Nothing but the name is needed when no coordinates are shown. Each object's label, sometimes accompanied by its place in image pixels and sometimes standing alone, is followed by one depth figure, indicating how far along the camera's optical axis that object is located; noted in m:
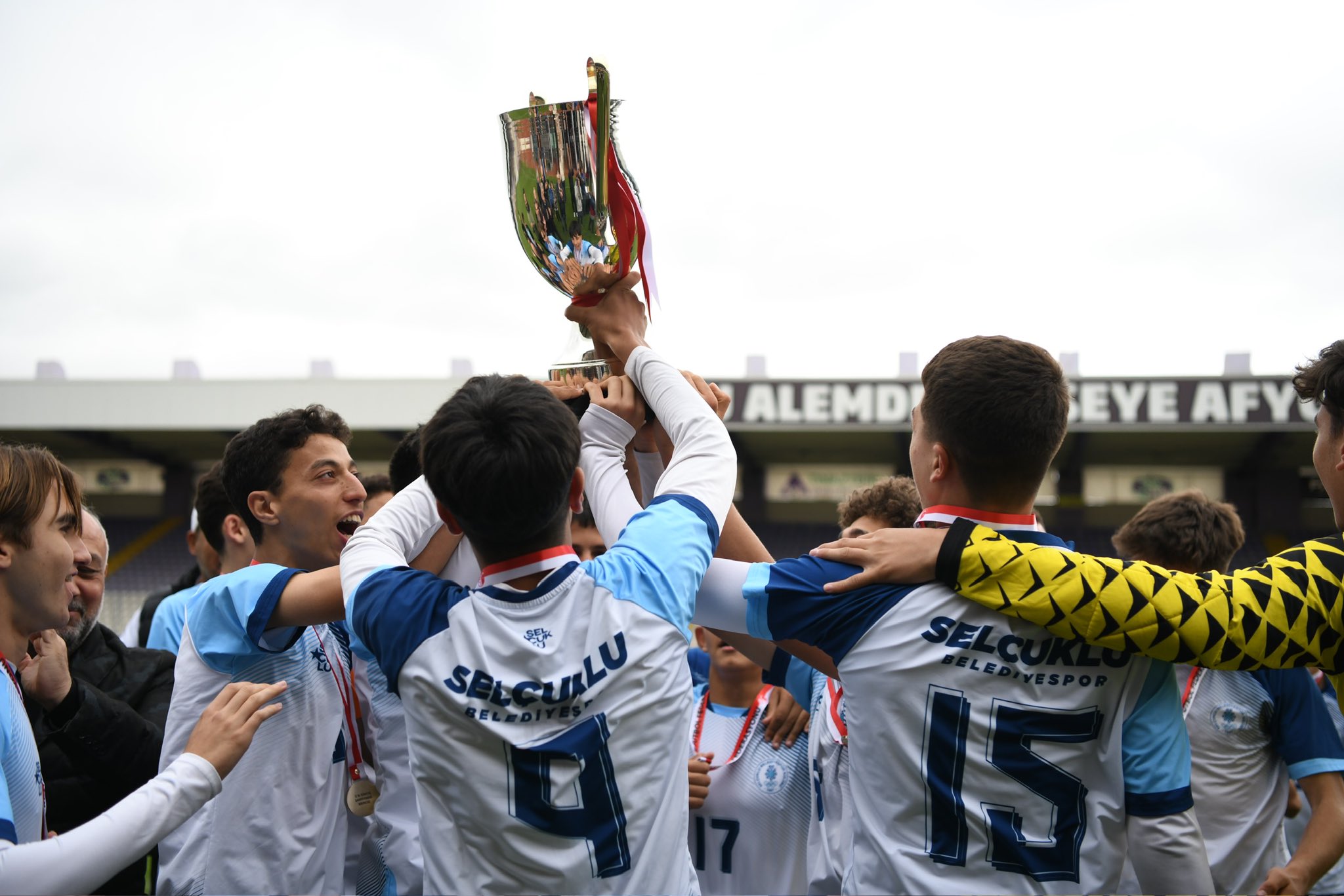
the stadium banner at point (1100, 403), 17.67
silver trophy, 2.26
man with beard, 2.74
